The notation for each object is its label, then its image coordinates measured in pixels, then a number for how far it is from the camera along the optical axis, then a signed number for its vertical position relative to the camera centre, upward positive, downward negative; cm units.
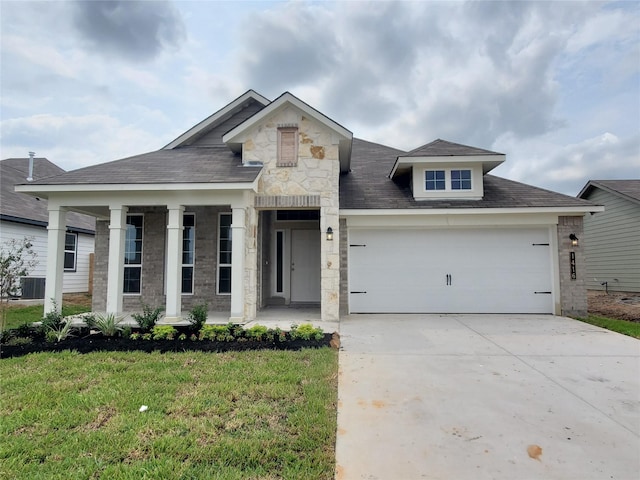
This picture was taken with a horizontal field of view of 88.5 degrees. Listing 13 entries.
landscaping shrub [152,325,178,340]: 598 -128
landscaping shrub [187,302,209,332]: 632 -108
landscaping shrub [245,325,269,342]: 602 -129
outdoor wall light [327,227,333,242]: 812 +72
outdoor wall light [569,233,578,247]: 881 +65
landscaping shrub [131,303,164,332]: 643 -115
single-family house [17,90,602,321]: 773 +102
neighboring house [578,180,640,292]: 1299 +115
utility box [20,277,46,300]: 1164 -87
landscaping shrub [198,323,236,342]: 599 -130
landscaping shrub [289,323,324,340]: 600 -128
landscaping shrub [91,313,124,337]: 619 -120
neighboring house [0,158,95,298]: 1175 +131
